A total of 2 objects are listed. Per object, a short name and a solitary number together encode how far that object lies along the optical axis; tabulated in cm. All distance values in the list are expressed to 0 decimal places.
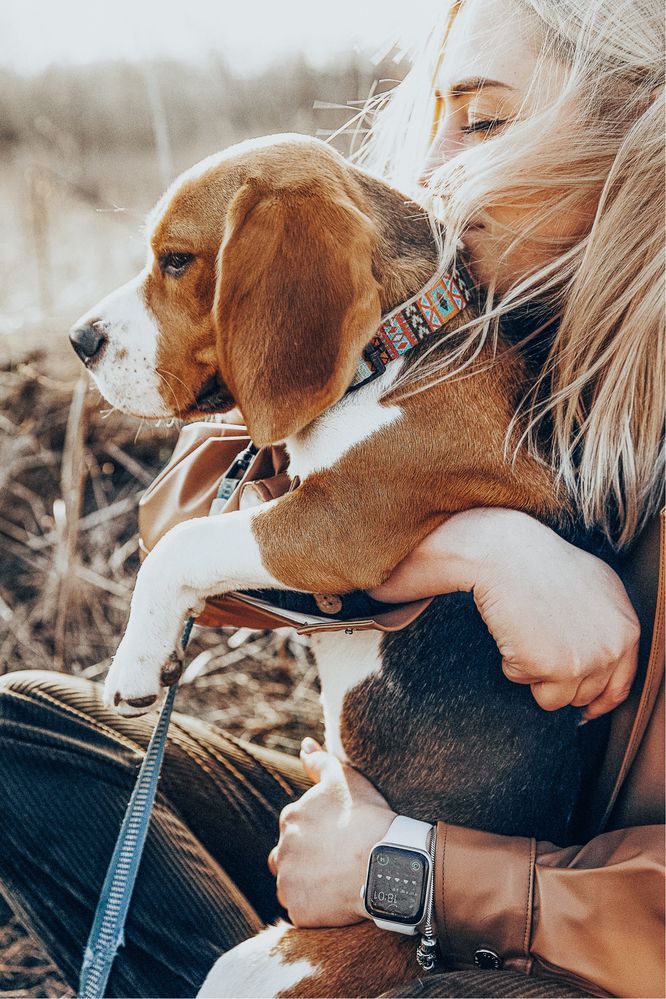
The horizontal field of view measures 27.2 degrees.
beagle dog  76
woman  73
